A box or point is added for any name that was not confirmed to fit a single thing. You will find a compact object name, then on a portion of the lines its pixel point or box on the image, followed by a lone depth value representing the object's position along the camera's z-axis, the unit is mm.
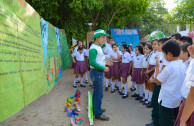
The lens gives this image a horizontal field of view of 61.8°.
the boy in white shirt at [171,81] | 2189
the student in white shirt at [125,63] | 5376
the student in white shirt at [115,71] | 5786
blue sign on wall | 12039
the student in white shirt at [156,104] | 3208
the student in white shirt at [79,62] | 6539
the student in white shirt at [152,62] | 4032
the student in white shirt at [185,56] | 2977
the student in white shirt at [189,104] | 1246
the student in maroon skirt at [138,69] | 4945
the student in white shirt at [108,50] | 6105
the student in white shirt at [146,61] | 4502
